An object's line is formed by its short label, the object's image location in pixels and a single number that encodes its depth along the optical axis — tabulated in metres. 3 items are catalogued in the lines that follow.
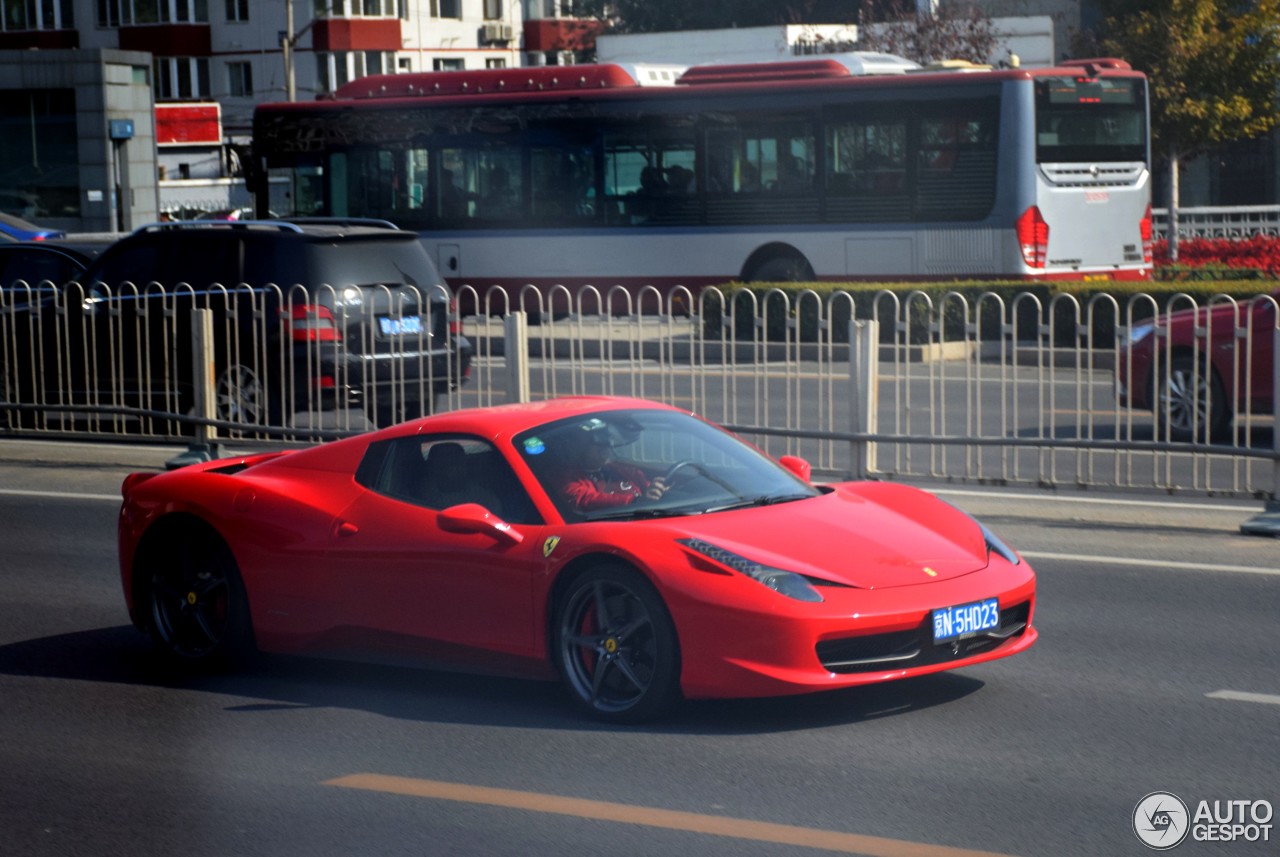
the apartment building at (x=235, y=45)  71.12
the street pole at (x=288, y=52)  53.25
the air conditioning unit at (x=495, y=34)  80.44
